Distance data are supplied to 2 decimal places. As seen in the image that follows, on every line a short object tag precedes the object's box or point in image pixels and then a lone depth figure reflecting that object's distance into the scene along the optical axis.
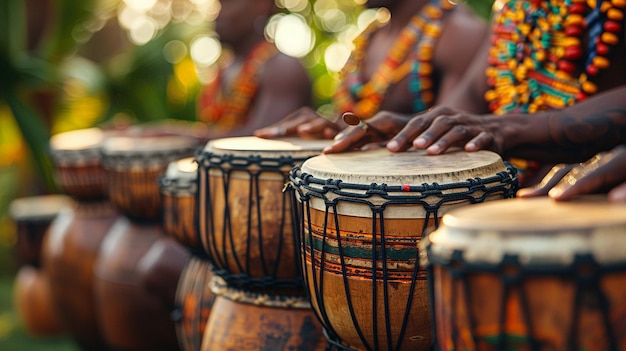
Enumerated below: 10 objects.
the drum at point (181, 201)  2.62
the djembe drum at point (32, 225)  4.78
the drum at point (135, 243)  3.21
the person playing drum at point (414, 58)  2.80
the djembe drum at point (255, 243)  1.95
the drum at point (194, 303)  2.60
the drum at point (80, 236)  3.90
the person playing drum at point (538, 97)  1.72
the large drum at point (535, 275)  0.94
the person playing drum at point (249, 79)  3.65
